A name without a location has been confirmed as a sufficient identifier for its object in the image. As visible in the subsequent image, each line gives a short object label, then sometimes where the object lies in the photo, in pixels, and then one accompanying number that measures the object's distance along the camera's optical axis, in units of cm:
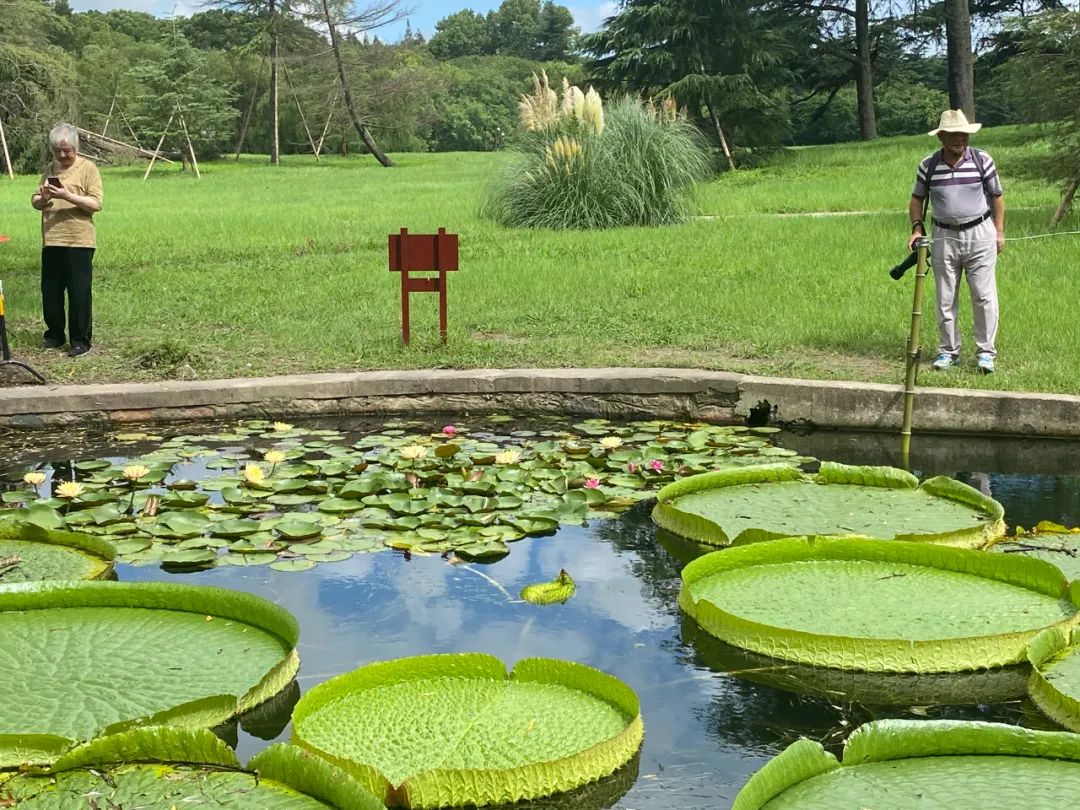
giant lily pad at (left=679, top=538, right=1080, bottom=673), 321
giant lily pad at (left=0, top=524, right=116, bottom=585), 391
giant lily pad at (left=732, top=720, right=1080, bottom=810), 234
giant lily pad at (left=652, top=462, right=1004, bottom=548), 420
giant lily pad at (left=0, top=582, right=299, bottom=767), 281
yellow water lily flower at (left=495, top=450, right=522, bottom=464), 508
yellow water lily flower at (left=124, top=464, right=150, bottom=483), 462
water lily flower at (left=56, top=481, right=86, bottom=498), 458
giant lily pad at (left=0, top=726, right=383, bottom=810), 232
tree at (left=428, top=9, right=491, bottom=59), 9850
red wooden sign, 750
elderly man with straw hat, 677
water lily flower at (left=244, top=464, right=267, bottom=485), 481
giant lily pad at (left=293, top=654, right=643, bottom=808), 251
